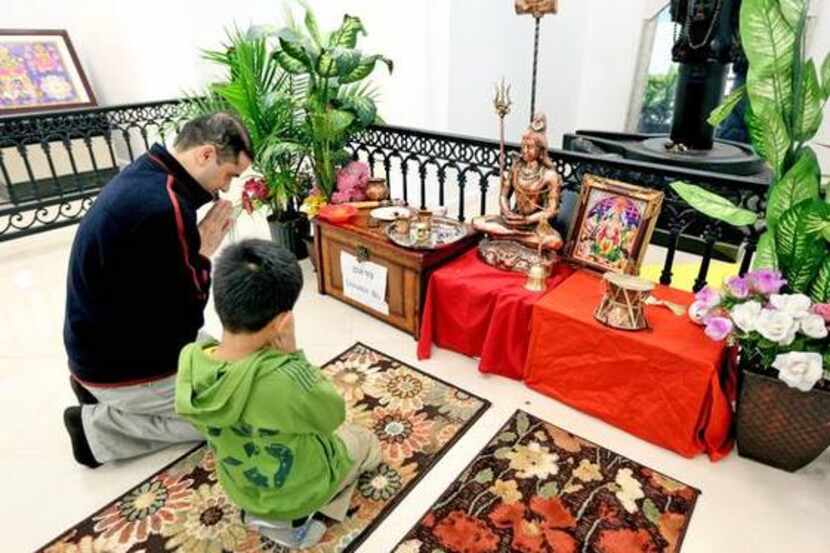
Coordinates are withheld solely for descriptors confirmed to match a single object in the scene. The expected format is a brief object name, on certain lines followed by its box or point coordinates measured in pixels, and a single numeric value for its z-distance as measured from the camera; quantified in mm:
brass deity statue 2107
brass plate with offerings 2279
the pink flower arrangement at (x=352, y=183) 2854
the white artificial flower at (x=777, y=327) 1432
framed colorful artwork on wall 4715
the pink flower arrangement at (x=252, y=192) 2977
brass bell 2035
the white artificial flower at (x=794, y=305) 1432
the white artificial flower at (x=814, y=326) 1414
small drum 1745
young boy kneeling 1140
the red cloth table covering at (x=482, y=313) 2047
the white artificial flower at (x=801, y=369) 1413
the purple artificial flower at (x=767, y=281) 1493
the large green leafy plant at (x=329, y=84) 2686
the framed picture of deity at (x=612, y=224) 1962
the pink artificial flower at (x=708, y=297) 1660
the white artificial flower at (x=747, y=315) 1496
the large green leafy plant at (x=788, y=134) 1467
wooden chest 2254
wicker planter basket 1567
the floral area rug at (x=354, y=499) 1488
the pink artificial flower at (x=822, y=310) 1438
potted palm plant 2805
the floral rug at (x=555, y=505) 1469
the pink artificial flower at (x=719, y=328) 1550
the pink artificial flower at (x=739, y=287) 1559
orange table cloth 1670
